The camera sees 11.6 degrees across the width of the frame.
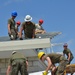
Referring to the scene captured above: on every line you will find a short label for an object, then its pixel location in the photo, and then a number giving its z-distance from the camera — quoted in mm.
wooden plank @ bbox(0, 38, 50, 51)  12070
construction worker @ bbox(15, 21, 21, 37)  13627
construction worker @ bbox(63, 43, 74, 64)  14915
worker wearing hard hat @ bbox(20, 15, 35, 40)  12421
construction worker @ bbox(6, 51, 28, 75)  10008
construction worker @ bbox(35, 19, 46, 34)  14203
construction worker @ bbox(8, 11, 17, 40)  12570
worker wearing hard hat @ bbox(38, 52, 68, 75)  10681
